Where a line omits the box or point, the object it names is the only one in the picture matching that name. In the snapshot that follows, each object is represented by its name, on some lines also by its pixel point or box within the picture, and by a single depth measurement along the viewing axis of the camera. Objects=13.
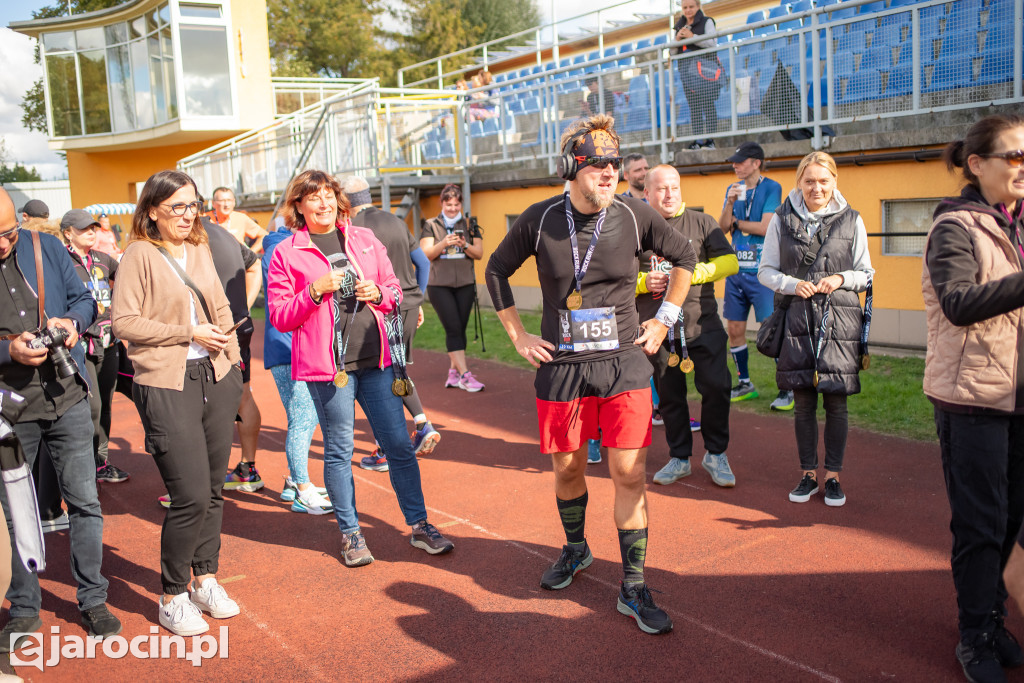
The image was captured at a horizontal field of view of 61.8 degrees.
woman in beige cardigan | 4.14
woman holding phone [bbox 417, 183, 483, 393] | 9.25
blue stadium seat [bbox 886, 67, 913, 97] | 9.28
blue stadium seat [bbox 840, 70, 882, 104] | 9.58
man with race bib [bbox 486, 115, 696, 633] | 4.07
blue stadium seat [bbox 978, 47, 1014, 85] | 8.42
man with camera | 4.10
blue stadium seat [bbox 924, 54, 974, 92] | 8.78
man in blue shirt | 7.94
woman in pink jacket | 4.79
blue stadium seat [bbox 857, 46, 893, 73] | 9.42
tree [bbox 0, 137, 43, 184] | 48.53
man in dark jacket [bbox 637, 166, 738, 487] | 5.89
